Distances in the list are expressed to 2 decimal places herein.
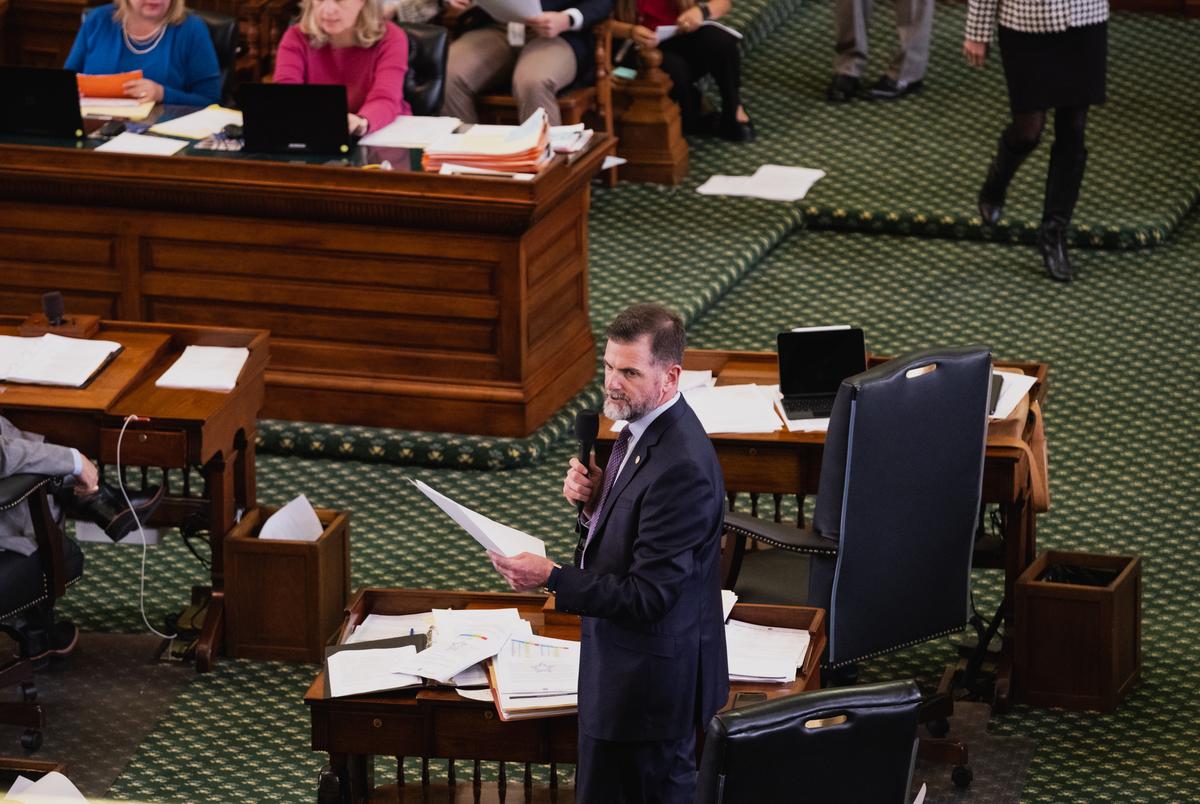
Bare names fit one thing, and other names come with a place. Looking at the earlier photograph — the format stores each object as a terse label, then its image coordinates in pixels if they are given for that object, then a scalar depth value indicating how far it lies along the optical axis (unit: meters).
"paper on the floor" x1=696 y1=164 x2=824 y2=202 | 19.48
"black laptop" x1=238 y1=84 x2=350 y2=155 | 14.20
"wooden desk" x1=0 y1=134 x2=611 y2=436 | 14.12
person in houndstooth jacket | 16.25
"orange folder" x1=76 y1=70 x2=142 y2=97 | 15.70
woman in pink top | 15.16
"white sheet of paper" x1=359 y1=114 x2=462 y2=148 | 14.80
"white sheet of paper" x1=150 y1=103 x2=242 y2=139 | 14.94
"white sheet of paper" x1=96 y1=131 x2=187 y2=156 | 14.41
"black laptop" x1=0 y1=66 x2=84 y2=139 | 14.69
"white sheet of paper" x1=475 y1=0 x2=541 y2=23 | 17.33
